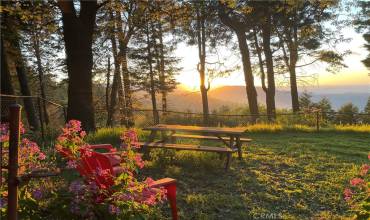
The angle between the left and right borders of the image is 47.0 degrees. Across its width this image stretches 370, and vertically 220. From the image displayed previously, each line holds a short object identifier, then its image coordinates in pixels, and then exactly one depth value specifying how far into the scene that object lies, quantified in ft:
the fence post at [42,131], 36.22
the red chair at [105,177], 11.69
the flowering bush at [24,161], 10.55
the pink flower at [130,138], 12.03
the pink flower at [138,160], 11.68
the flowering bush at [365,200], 11.66
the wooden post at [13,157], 7.54
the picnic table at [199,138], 27.25
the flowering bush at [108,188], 10.67
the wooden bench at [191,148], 26.94
